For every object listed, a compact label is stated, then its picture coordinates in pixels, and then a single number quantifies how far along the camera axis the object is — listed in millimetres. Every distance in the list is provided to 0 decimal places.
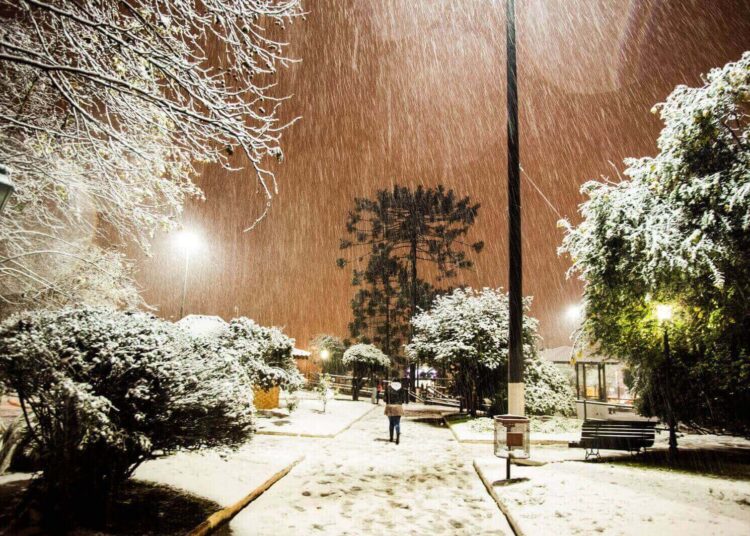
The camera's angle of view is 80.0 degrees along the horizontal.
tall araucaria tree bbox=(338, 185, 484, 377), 35625
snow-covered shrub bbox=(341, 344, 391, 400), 29609
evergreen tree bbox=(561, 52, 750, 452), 8562
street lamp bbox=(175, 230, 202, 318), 24547
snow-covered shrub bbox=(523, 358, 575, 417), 17609
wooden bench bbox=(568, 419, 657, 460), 10258
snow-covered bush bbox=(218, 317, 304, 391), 14914
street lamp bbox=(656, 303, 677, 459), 9594
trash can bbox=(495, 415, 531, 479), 8069
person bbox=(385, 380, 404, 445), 12711
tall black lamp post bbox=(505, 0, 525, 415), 8820
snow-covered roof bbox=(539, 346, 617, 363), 25750
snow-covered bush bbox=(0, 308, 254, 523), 4344
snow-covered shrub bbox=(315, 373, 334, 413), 19998
